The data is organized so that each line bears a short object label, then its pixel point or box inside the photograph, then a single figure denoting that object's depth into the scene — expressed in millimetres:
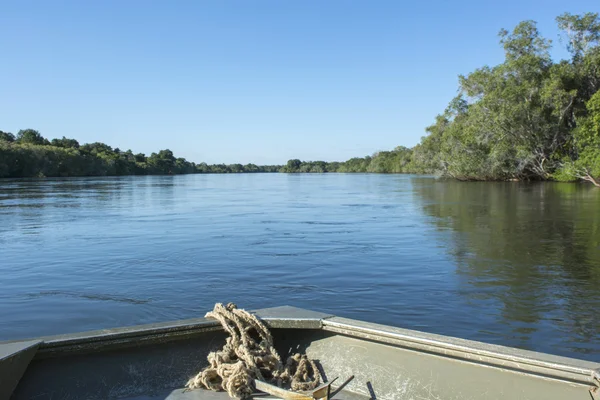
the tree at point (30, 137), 133750
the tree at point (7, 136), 126750
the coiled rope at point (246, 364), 3823
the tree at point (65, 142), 144762
